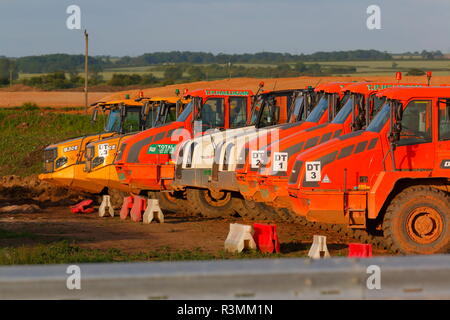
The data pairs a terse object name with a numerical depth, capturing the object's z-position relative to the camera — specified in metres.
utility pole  53.28
